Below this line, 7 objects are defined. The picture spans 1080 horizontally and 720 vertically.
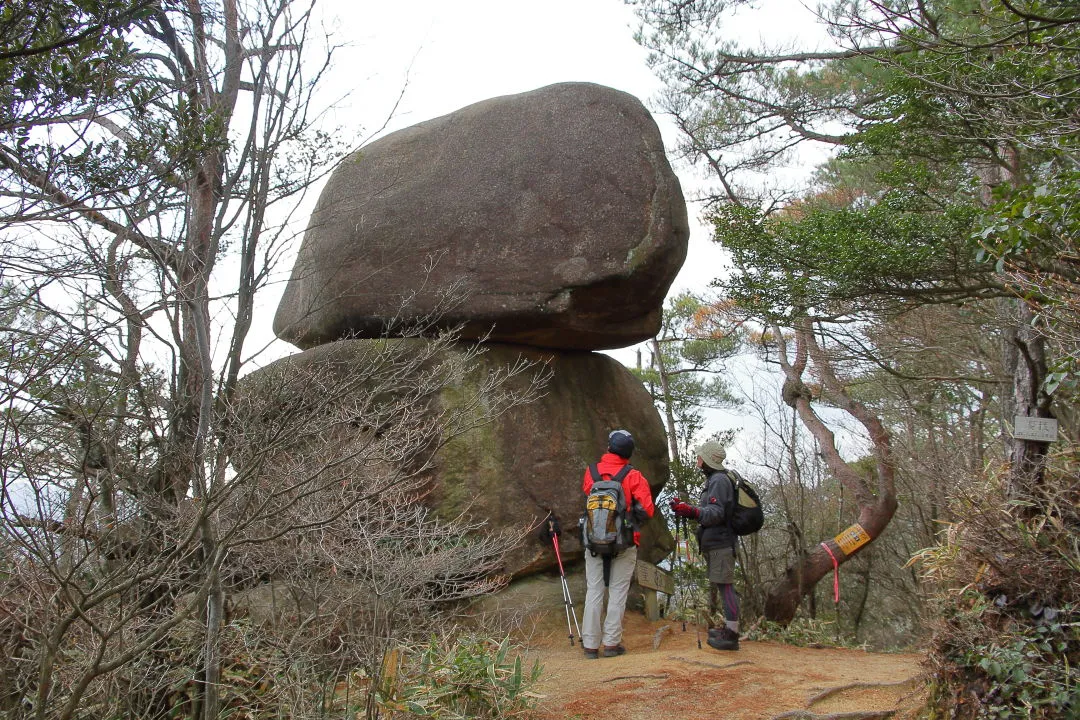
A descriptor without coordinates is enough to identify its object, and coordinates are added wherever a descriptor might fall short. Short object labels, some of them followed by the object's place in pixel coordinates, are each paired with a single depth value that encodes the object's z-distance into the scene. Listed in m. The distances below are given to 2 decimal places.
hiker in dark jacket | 5.98
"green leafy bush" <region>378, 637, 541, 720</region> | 4.12
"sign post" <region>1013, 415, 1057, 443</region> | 4.36
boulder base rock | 7.02
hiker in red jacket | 6.04
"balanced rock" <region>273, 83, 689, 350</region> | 7.21
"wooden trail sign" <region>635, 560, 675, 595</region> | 6.39
